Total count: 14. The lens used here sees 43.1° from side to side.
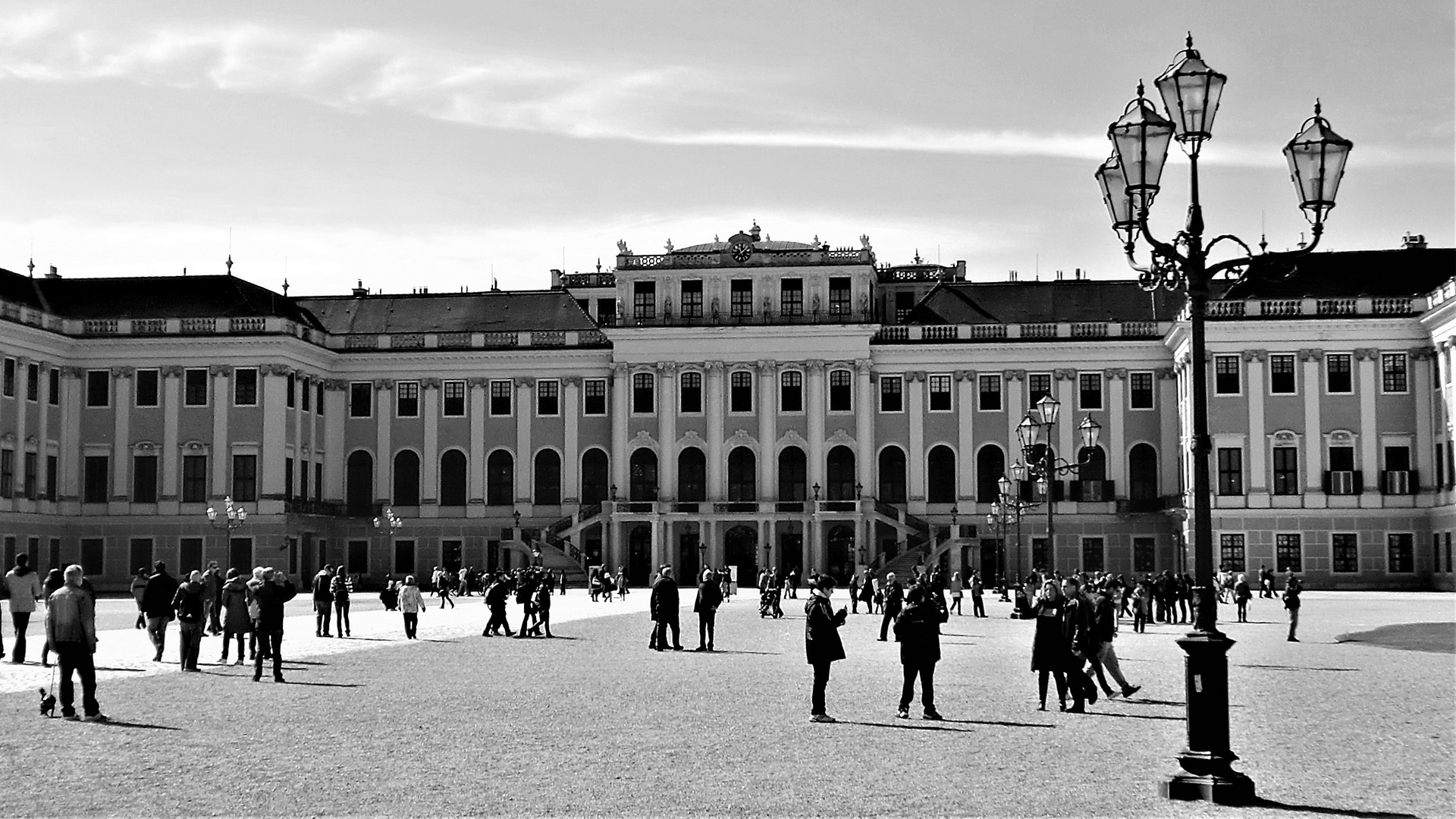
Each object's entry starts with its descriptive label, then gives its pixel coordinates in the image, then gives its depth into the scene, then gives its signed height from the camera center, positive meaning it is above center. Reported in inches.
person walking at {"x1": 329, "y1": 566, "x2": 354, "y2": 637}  1439.5 -61.0
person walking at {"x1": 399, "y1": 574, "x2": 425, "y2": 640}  1422.2 -62.4
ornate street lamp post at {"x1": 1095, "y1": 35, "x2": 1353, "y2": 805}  557.6 +90.3
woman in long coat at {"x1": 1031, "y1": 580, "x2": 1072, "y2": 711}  812.6 -58.2
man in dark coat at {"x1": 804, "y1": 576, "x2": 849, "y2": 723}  761.0 -49.2
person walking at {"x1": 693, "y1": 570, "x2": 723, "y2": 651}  1286.9 -59.5
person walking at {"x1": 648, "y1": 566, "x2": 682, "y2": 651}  1295.5 -59.9
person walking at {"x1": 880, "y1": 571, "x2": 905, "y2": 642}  1382.9 -64.9
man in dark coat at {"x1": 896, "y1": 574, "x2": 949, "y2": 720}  775.1 -52.2
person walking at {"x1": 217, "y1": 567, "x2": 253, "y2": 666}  1105.4 -52.8
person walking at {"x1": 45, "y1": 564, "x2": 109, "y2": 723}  756.6 -46.5
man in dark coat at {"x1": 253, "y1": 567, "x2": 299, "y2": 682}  974.4 -49.3
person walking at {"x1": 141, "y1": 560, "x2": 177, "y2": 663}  1111.6 -48.5
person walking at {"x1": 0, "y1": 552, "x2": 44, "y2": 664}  1109.7 -39.4
